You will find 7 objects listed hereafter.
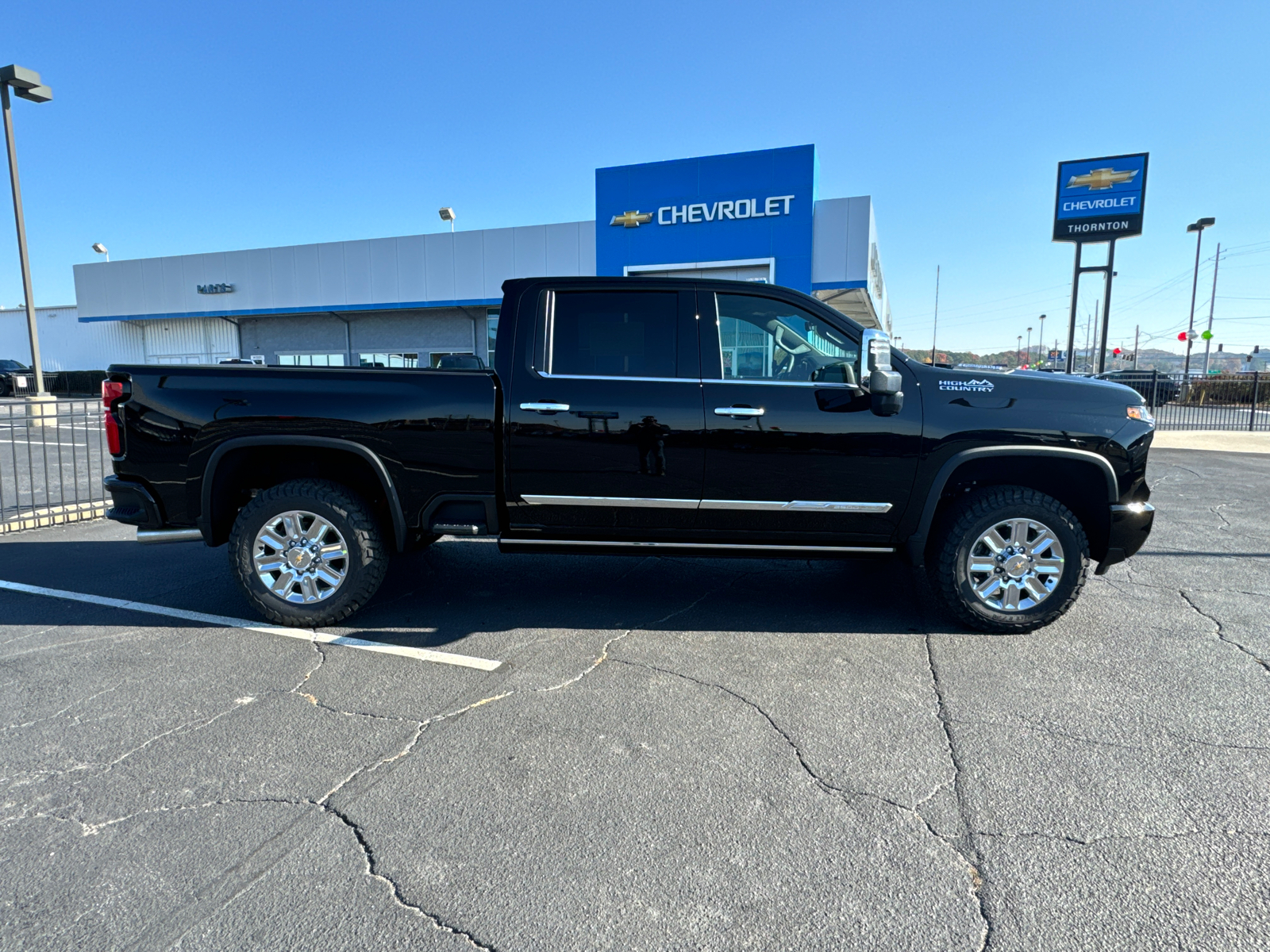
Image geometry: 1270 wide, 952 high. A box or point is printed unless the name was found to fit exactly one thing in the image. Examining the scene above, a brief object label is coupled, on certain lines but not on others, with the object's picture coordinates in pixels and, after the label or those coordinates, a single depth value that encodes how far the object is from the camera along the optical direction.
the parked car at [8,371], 32.88
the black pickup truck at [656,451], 4.39
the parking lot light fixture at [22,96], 15.71
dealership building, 20.17
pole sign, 21.44
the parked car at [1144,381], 24.81
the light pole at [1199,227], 39.47
